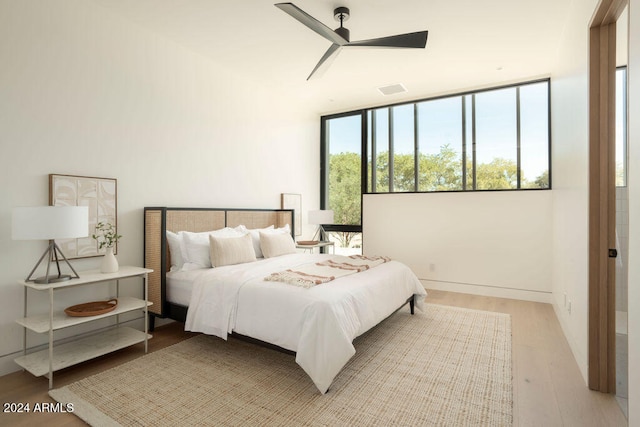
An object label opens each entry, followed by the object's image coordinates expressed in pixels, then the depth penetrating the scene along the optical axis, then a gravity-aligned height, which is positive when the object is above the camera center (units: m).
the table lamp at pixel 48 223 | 2.24 -0.07
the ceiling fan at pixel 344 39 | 2.75 +1.50
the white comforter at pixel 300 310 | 2.22 -0.75
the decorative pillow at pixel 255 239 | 4.19 -0.34
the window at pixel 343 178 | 5.98 +0.62
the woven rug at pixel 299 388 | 1.95 -1.19
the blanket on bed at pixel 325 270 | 2.70 -0.56
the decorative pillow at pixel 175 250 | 3.40 -0.39
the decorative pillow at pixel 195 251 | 3.38 -0.40
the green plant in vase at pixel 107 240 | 2.78 -0.25
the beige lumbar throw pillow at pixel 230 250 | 3.39 -0.41
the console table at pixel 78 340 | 2.30 -1.06
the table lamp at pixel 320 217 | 5.56 -0.09
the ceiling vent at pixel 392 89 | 4.85 +1.82
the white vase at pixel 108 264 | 2.78 -0.43
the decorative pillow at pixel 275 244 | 4.09 -0.41
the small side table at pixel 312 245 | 5.07 -0.51
